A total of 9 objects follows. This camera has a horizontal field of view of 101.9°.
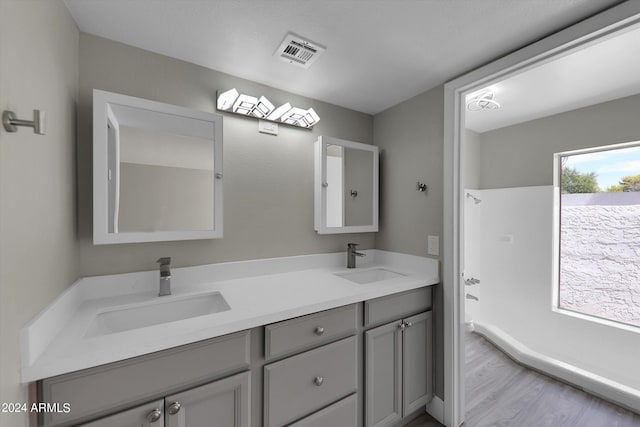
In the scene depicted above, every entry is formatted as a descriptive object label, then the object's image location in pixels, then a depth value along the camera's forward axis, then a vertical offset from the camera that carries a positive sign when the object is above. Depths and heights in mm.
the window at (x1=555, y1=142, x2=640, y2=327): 2172 -190
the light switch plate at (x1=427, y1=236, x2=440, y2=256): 1720 -233
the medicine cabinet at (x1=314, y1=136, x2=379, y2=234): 1863 +183
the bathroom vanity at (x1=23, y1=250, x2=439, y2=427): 809 -552
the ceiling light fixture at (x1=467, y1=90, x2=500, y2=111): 2139 +942
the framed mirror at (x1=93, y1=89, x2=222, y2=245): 1182 +197
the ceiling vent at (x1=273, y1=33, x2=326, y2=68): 1285 +836
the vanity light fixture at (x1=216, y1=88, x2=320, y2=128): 1511 +635
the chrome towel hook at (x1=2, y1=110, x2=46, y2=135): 661 +228
